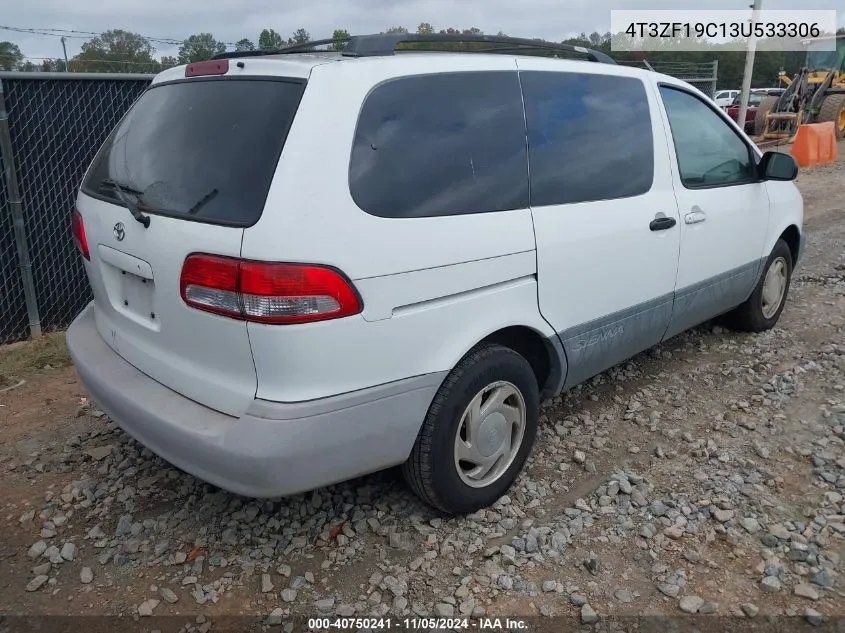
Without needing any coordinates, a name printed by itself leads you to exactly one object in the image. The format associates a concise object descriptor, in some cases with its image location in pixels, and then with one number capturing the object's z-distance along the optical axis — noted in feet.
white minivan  7.62
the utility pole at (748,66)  48.55
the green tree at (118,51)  44.93
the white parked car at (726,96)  100.69
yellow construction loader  60.75
